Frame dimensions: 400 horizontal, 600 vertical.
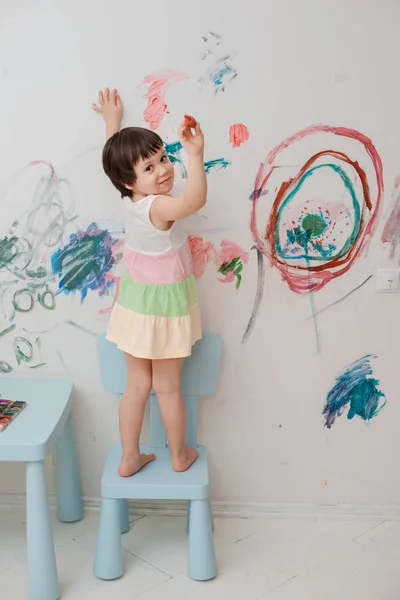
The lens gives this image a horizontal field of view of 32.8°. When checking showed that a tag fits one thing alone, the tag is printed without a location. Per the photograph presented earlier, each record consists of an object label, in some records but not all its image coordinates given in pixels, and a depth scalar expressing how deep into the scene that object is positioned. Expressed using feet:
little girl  5.58
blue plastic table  5.57
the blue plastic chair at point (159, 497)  5.90
